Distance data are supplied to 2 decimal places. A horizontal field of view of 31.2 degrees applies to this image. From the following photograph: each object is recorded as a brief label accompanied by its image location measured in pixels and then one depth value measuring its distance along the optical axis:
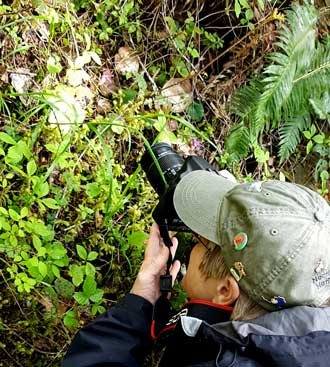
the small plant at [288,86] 3.06
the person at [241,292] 1.62
